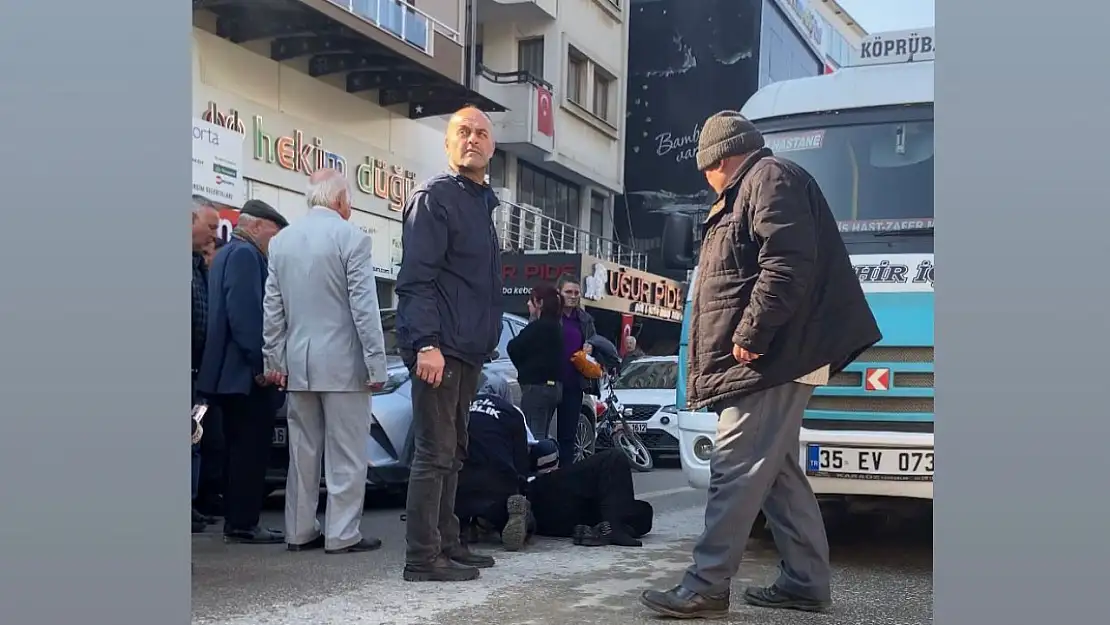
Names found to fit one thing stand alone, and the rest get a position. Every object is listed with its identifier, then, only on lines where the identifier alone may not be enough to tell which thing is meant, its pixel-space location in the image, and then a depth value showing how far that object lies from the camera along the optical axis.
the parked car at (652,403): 12.84
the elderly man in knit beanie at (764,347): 3.99
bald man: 4.64
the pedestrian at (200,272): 6.01
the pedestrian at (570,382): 8.84
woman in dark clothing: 8.14
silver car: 6.87
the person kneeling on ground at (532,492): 5.70
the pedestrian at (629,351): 15.44
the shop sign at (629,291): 25.22
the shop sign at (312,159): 16.97
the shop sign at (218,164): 14.58
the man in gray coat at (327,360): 5.48
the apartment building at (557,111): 25.56
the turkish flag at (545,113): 25.80
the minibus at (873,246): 4.92
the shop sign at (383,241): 20.58
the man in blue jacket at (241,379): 5.84
